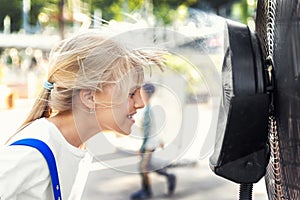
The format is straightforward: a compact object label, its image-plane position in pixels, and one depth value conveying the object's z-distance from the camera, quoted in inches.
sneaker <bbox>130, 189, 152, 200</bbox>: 149.1
